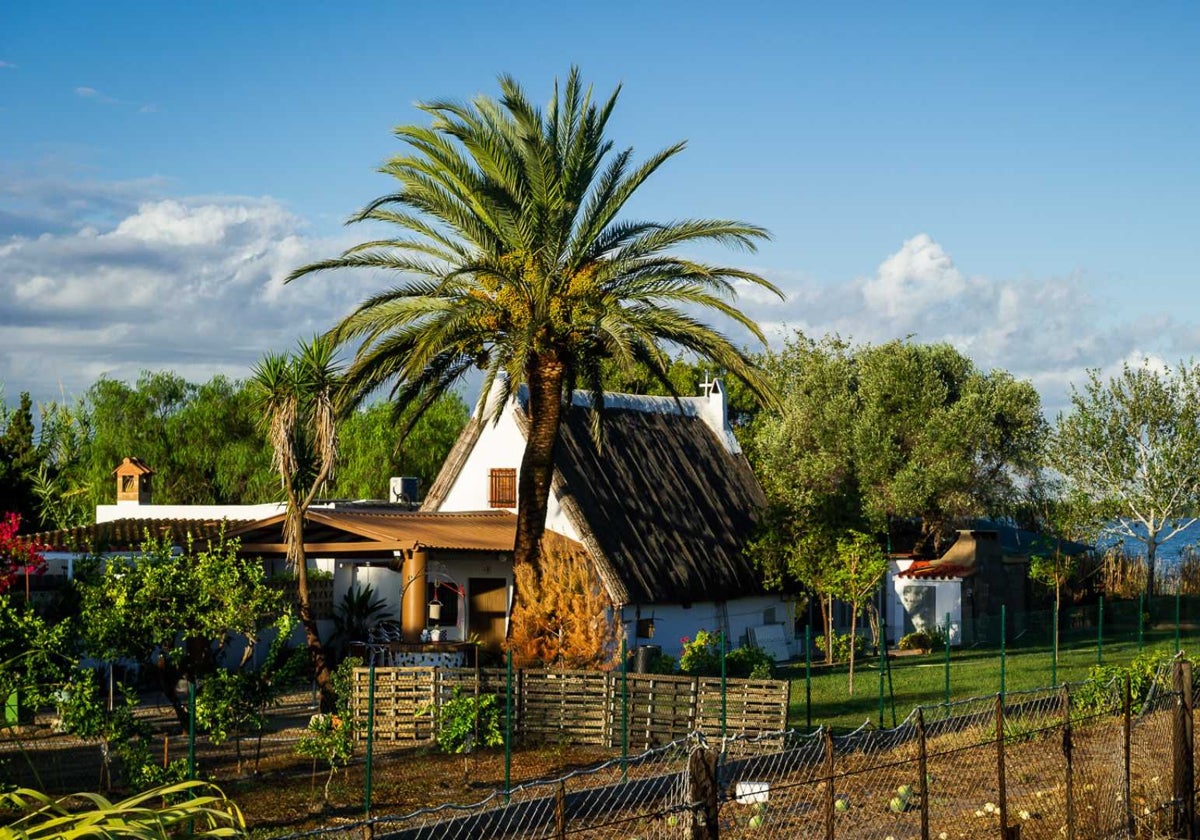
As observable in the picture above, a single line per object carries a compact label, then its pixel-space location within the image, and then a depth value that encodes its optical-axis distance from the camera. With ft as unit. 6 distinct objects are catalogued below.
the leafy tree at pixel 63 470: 156.35
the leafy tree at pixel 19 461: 143.57
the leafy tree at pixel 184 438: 201.36
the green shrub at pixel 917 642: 126.62
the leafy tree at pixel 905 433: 158.20
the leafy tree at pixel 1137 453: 164.25
